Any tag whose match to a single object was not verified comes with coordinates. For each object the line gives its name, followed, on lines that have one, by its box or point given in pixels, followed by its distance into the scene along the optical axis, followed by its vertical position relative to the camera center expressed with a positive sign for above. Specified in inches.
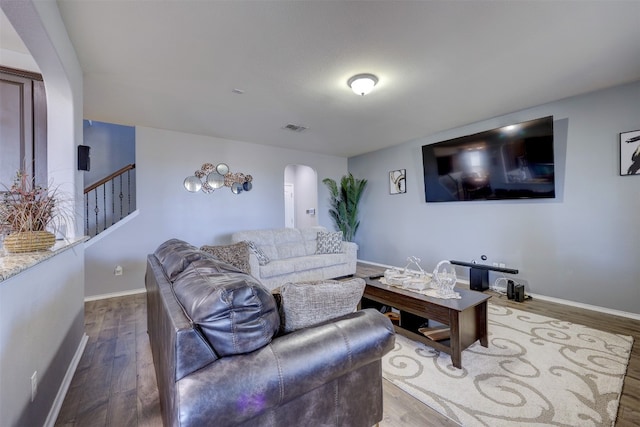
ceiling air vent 165.4 +52.9
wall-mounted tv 134.1 +27.1
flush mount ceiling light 105.3 +51.4
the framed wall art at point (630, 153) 113.3 +25.6
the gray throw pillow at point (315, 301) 48.6 -17.2
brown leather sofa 35.4 -22.5
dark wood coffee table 79.1 -33.1
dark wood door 86.0 +27.7
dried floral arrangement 58.4 -1.9
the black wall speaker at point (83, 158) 88.7 +17.5
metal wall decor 177.8 +21.6
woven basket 57.7 -7.0
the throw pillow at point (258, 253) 153.8 -24.6
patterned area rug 61.5 -45.8
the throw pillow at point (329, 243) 186.5 -22.4
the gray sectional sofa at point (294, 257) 155.1 -30.0
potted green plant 239.1 +8.6
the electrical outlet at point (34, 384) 50.2 -33.2
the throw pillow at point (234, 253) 133.6 -21.7
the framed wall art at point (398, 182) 207.5 +23.7
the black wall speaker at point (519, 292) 135.4 -40.6
